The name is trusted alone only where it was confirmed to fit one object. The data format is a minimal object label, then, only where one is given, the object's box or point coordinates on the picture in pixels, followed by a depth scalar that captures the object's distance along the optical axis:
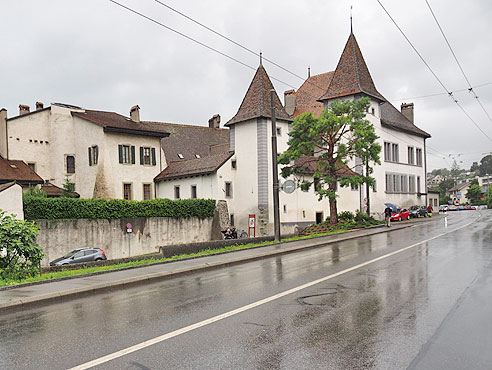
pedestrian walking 33.91
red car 47.33
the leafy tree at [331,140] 31.31
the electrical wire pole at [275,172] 21.58
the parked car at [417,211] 53.88
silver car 24.72
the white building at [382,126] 49.66
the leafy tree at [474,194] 115.00
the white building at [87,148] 39.31
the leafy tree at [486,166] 188.00
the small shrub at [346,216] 38.10
